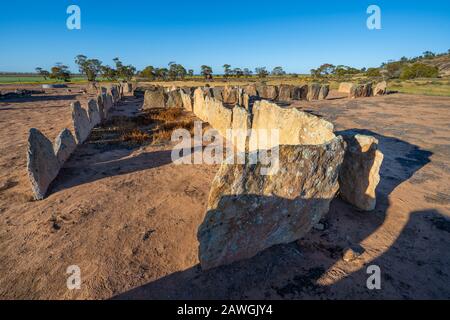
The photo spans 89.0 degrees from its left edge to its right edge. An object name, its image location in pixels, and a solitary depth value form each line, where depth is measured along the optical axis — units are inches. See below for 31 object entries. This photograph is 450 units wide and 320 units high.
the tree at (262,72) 2997.0
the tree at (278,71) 3890.5
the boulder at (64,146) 246.2
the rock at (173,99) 623.5
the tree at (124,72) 2349.9
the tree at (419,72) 1685.5
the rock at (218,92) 742.2
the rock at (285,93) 872.3
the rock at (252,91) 877.8
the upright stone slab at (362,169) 171.2
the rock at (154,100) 617.3
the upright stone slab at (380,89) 943.0
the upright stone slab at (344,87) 1100.8
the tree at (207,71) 2556.6
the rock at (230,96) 740.4
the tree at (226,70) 3048.7
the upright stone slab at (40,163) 190.5
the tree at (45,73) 2404.8
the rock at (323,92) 897.5
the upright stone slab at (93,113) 405.7
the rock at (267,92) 870.4
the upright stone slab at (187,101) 577.0
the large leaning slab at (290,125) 197.6
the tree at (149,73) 2321.6
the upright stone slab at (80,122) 319.5
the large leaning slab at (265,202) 119.3
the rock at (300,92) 888.1
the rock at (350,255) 131.6
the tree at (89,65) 2540.6
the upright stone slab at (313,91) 891.4
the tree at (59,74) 2149.2
